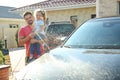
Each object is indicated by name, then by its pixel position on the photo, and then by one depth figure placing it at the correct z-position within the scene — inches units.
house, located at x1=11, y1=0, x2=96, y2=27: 384.0
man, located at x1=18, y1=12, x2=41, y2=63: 127.2
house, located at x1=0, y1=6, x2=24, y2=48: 567.0
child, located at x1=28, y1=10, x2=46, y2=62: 128.8
